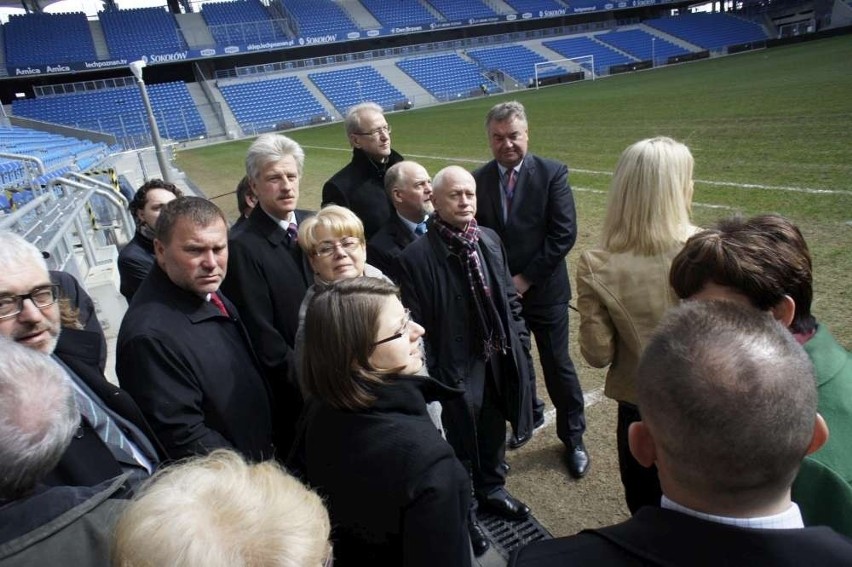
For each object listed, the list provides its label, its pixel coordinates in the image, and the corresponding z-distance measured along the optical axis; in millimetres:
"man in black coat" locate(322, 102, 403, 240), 3982
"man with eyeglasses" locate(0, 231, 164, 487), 1770
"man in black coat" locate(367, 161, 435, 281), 3297
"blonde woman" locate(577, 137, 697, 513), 2254
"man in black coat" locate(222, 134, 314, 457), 2719
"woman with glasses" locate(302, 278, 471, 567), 1591
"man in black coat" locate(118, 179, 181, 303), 3547
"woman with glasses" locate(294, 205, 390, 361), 2762
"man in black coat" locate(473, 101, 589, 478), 3463
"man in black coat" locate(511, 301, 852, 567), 933
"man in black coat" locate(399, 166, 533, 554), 2848
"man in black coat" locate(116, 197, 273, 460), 2068
